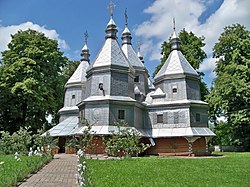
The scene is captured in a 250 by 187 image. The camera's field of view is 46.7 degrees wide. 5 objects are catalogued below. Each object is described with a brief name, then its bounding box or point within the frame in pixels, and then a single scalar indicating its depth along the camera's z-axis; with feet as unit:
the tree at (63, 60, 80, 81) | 142.43
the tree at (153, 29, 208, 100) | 119.55
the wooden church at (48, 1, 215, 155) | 83.87
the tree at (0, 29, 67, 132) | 98.12
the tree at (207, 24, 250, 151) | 103.71
